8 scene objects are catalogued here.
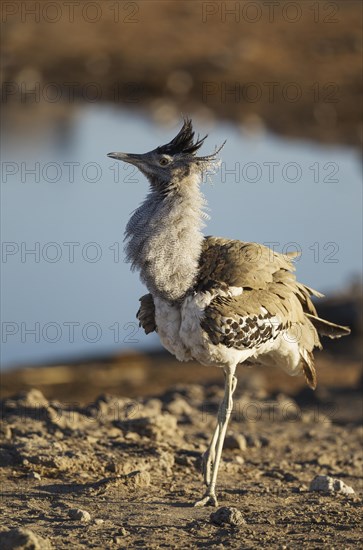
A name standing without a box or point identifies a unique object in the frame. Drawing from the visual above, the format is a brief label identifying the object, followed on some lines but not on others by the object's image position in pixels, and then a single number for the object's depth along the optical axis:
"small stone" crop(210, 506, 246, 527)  9.54
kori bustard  10.44
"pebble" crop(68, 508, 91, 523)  9.50
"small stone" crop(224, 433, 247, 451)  12.95
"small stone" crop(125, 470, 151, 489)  10.84
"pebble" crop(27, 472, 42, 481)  10.90
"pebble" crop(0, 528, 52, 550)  8.37
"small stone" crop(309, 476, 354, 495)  11.19
